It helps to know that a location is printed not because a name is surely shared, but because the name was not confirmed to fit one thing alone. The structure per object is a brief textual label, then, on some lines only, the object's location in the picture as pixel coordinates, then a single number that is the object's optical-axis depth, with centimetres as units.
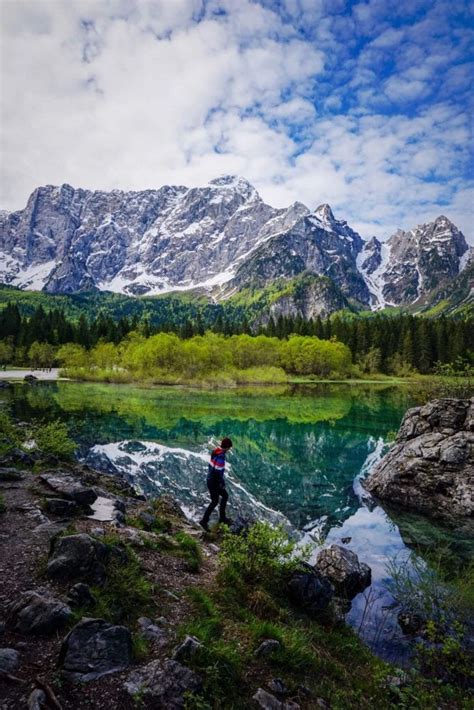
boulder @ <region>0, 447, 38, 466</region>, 1837
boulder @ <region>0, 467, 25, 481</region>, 1563
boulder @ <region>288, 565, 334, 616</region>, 1022
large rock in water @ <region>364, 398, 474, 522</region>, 1931
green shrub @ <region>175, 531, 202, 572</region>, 1101
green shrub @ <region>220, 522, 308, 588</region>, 1023
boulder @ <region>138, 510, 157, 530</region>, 1375
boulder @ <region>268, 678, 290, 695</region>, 654
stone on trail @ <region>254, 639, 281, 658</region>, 730
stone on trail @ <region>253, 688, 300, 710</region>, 614
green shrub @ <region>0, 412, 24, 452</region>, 2119
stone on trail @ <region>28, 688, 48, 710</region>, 506
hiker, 1488
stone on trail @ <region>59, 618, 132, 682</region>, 592
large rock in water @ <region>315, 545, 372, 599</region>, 1233
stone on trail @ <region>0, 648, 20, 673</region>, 564
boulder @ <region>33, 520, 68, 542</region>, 1032
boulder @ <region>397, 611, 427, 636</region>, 1043
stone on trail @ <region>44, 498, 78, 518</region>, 1250
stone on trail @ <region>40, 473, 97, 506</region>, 1368
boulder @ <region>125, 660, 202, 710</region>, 573
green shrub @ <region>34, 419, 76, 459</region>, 2270
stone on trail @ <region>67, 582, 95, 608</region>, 732
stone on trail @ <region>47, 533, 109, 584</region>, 814
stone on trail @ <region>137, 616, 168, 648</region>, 706
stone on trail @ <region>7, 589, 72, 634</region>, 659
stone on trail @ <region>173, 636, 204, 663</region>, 645
